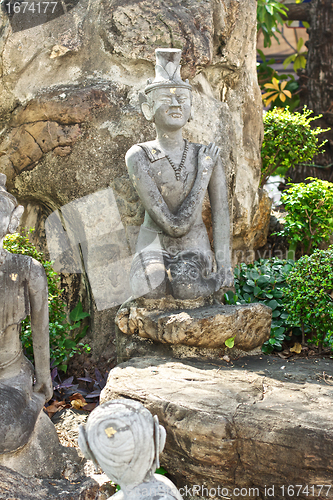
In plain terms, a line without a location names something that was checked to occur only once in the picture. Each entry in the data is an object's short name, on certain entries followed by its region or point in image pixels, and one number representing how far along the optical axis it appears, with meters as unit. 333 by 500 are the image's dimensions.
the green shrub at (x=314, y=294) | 3.71
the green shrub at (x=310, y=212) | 5.02
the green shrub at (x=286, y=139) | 5.54
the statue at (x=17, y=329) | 2.31
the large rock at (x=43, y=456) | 2.37
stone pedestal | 3.00
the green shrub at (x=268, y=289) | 3.98
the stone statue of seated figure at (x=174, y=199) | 3.21
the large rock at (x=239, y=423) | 2.15
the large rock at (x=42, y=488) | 2.21
